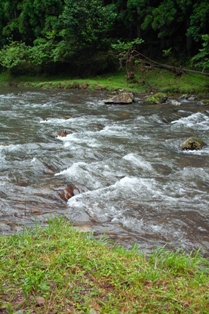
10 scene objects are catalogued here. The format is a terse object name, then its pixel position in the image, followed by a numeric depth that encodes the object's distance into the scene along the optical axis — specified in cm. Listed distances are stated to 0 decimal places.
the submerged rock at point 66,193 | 558
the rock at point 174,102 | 1538
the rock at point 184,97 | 1710
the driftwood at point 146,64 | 2016
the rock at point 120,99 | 1577
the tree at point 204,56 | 1737
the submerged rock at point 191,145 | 867
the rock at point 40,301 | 251
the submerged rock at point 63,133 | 1015
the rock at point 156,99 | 1584
